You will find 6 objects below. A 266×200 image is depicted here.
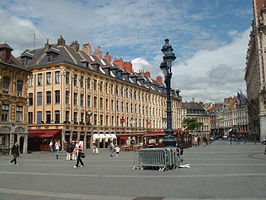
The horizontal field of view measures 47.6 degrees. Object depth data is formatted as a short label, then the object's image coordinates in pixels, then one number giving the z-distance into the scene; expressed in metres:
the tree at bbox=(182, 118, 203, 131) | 97.12
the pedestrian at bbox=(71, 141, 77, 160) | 24.77
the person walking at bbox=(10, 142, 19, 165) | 19.98
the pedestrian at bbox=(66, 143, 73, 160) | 22.86
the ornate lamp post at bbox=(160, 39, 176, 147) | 17.23
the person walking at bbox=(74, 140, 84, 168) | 17.42
